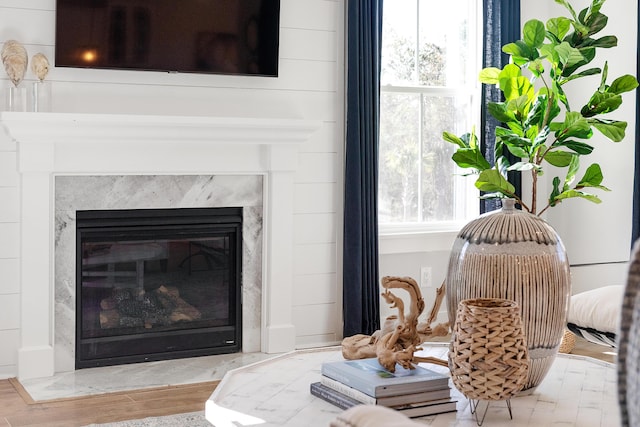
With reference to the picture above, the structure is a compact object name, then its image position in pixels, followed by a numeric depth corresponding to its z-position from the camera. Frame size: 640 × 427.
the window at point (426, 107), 4.71
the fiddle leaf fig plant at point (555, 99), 3.99
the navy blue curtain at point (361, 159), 4.36
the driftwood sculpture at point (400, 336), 2.06
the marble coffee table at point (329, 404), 1.89
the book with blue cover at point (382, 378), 1.94
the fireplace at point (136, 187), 3.70
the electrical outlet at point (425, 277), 4.79
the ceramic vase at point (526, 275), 2.08
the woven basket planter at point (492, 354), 1.84
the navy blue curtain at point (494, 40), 4.80
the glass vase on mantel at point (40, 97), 3.65
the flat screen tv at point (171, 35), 3.77
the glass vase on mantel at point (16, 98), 3.62
